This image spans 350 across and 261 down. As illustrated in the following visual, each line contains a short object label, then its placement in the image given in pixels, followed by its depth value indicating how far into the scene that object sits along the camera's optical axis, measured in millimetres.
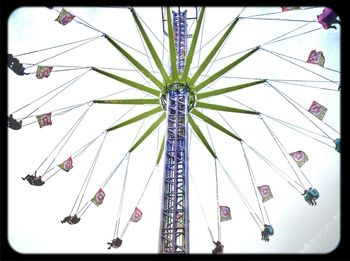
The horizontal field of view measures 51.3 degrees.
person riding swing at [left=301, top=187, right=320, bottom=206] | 16312
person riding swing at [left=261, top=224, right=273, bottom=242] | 17234
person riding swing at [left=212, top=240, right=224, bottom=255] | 17795
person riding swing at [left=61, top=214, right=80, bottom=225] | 16641
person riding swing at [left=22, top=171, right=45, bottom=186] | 16547
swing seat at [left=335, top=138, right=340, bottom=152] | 14812
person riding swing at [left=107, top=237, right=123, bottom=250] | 16672
